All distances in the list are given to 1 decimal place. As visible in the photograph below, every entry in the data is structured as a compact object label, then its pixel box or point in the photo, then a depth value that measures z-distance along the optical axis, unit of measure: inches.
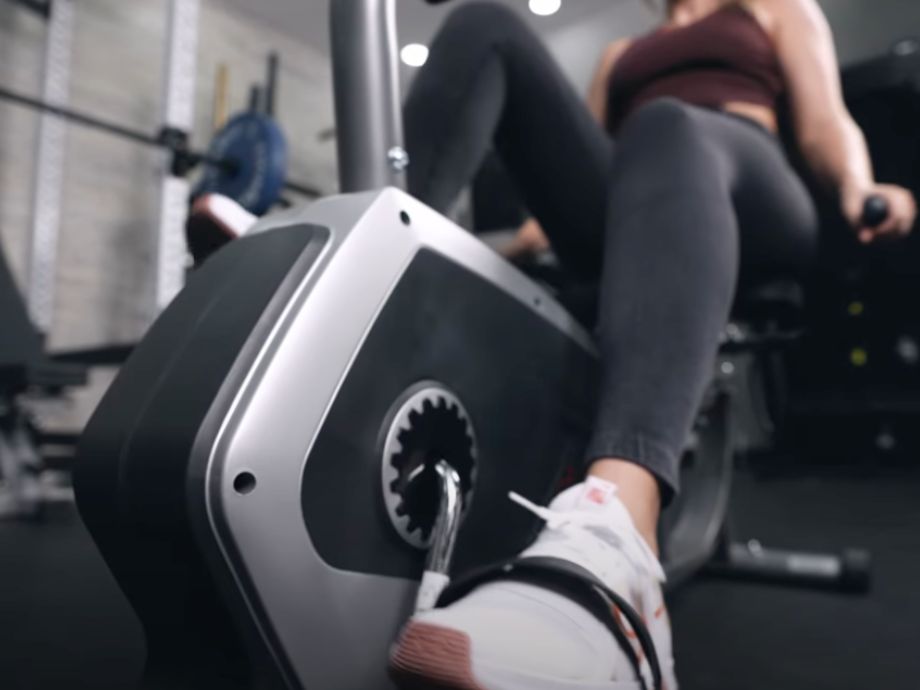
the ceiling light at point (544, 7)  126.6
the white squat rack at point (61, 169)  98.6
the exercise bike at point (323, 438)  15.8
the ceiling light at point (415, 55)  87.5
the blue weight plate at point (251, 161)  104.3
